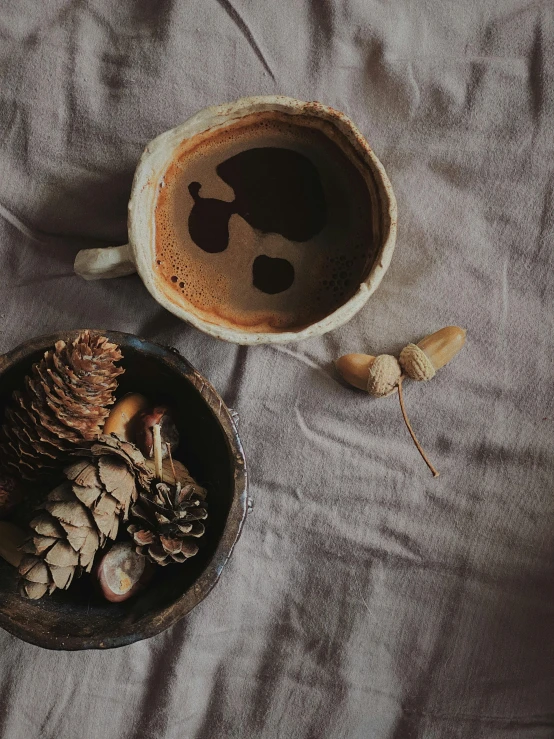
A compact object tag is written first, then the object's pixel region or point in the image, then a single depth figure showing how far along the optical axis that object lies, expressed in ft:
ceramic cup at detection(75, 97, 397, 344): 1.01
